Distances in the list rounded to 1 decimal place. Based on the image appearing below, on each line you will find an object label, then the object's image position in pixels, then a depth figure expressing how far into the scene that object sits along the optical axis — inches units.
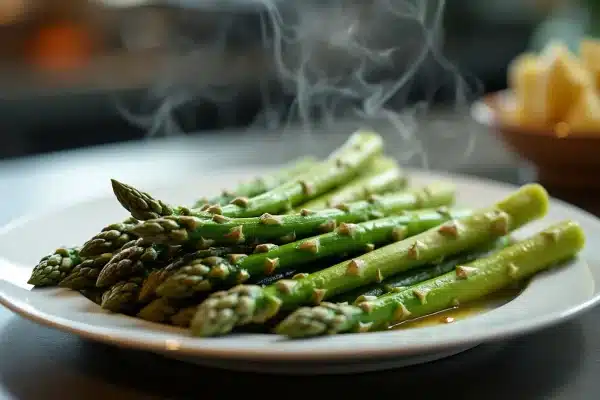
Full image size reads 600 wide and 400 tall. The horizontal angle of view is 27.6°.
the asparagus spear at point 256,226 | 18.5
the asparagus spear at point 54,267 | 19.4
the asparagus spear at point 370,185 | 22.6
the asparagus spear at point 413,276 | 19.2
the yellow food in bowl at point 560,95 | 28.7
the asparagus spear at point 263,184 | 22.2
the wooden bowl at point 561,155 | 27.7
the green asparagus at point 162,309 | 18.3
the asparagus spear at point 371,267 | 17.6
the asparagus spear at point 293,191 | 19.2
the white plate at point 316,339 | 16.8
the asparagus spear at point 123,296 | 18.5
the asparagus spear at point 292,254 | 18.2
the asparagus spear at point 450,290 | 17.5
